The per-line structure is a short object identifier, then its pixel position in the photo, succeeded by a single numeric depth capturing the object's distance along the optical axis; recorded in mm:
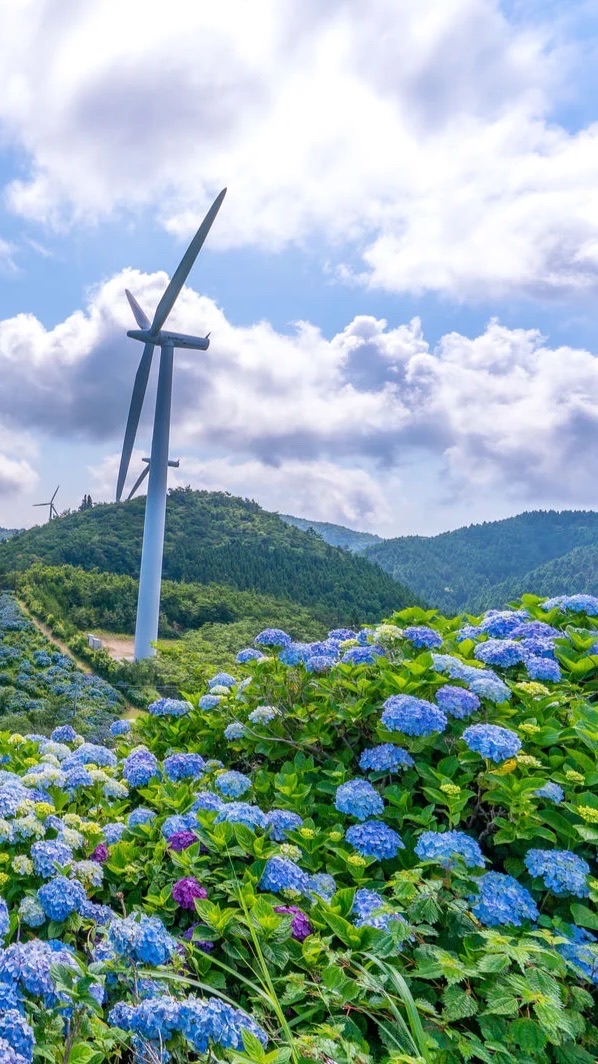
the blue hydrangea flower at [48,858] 2650
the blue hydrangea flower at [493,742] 2971
